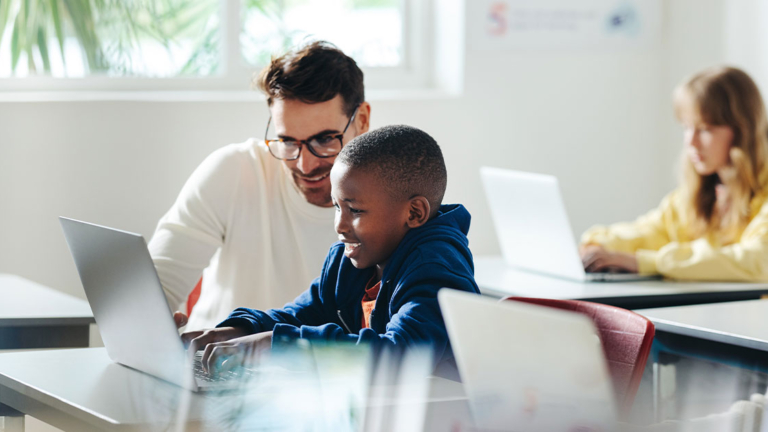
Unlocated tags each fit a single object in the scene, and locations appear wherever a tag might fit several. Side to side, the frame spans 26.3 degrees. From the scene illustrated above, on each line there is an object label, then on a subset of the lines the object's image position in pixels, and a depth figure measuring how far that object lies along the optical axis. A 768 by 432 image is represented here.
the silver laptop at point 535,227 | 3.08
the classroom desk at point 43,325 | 2.61
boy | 2.05
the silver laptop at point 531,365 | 1.64
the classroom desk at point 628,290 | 2.91
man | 2.55
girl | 3.10
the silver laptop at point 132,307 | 1.94
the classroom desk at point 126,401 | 1.86
